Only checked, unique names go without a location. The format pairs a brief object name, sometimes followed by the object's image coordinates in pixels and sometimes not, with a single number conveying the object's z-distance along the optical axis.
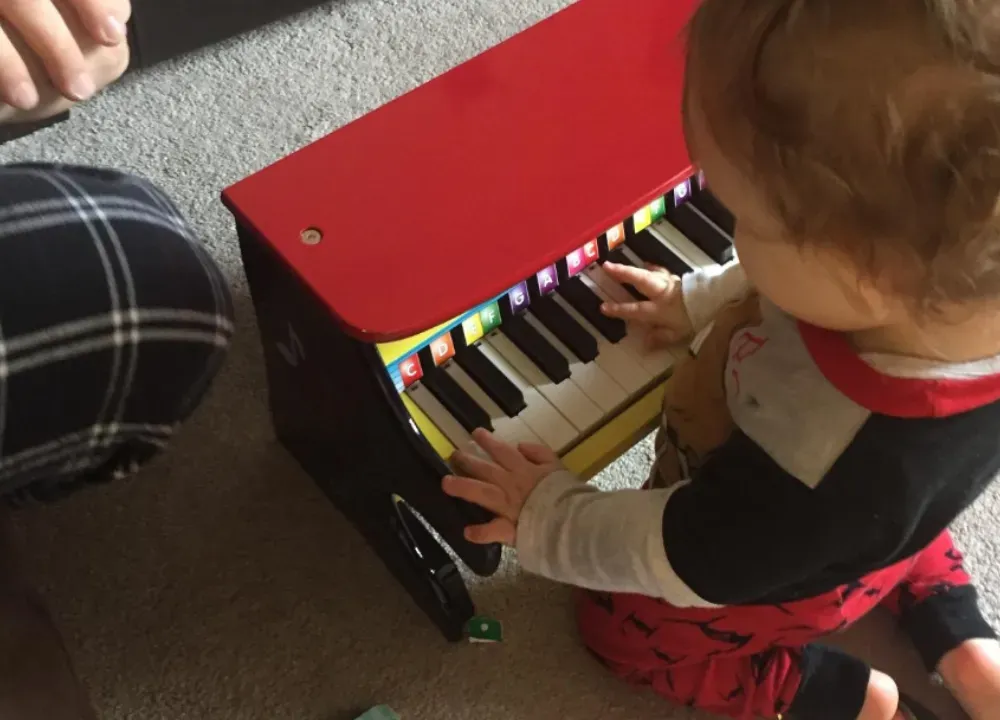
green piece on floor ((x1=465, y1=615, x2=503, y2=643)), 1.15
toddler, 0.51
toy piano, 0.82
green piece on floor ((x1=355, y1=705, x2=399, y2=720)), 1.10
